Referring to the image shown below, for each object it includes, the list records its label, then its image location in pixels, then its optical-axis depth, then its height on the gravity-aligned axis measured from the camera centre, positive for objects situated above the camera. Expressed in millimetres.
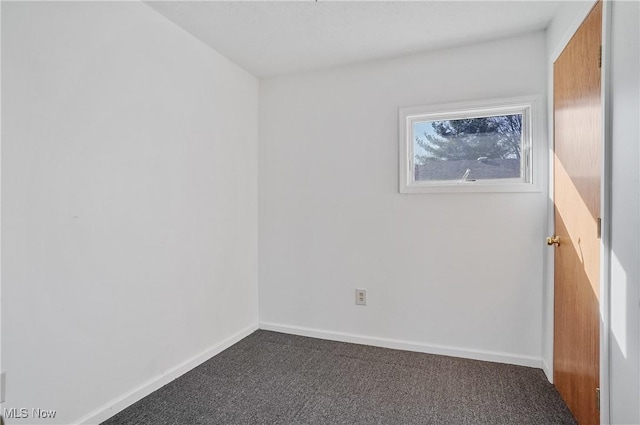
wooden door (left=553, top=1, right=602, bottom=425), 1504 -66
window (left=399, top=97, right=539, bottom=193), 2402 +437
